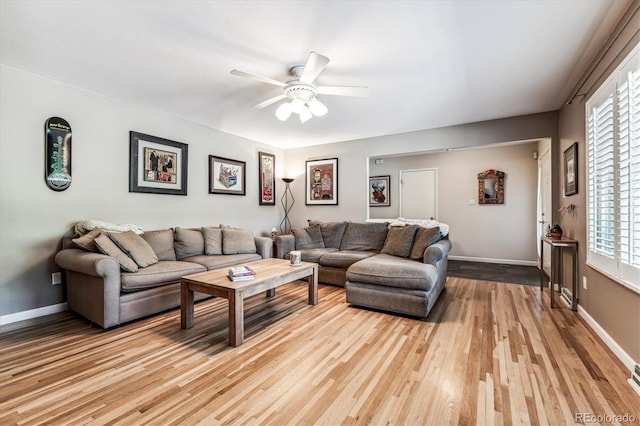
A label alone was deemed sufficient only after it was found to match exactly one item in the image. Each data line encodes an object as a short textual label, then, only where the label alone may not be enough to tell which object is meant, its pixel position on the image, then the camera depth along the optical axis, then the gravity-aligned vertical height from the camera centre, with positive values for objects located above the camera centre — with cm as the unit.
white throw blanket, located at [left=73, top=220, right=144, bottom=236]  299 -18
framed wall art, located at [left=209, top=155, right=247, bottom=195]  455 +59
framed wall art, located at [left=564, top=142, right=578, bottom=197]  295 +46
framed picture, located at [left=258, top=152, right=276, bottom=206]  542 +65
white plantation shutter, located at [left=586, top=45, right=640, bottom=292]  186 +28
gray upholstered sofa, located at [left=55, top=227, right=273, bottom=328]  249 -62
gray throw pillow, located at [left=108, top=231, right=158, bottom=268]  285 -38
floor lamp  597 +9
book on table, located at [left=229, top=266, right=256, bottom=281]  246 -56
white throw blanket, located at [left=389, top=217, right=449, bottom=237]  389 -17
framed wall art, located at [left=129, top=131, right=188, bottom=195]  357 +62
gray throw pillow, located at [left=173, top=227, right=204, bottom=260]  371 -44
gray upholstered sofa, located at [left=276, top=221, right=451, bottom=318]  284 -60
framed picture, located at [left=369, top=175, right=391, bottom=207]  680 +50
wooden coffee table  223 -65
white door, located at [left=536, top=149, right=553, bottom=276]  430 +23
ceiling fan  223 +111
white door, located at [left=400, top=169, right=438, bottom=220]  624 +40
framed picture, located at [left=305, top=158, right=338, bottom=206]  541 +58
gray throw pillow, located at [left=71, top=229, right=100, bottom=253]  271 -31
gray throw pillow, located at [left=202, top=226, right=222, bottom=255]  397 -42
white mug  309 -51
